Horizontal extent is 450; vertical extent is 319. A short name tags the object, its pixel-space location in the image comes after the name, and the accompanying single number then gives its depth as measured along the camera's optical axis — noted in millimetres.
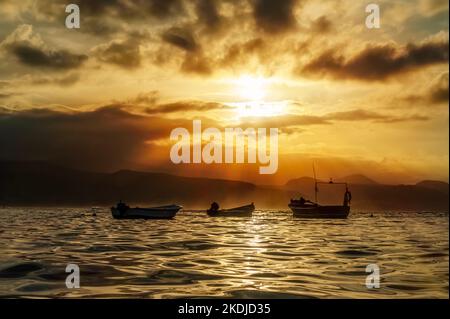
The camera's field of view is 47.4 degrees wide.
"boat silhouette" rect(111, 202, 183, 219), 102938
